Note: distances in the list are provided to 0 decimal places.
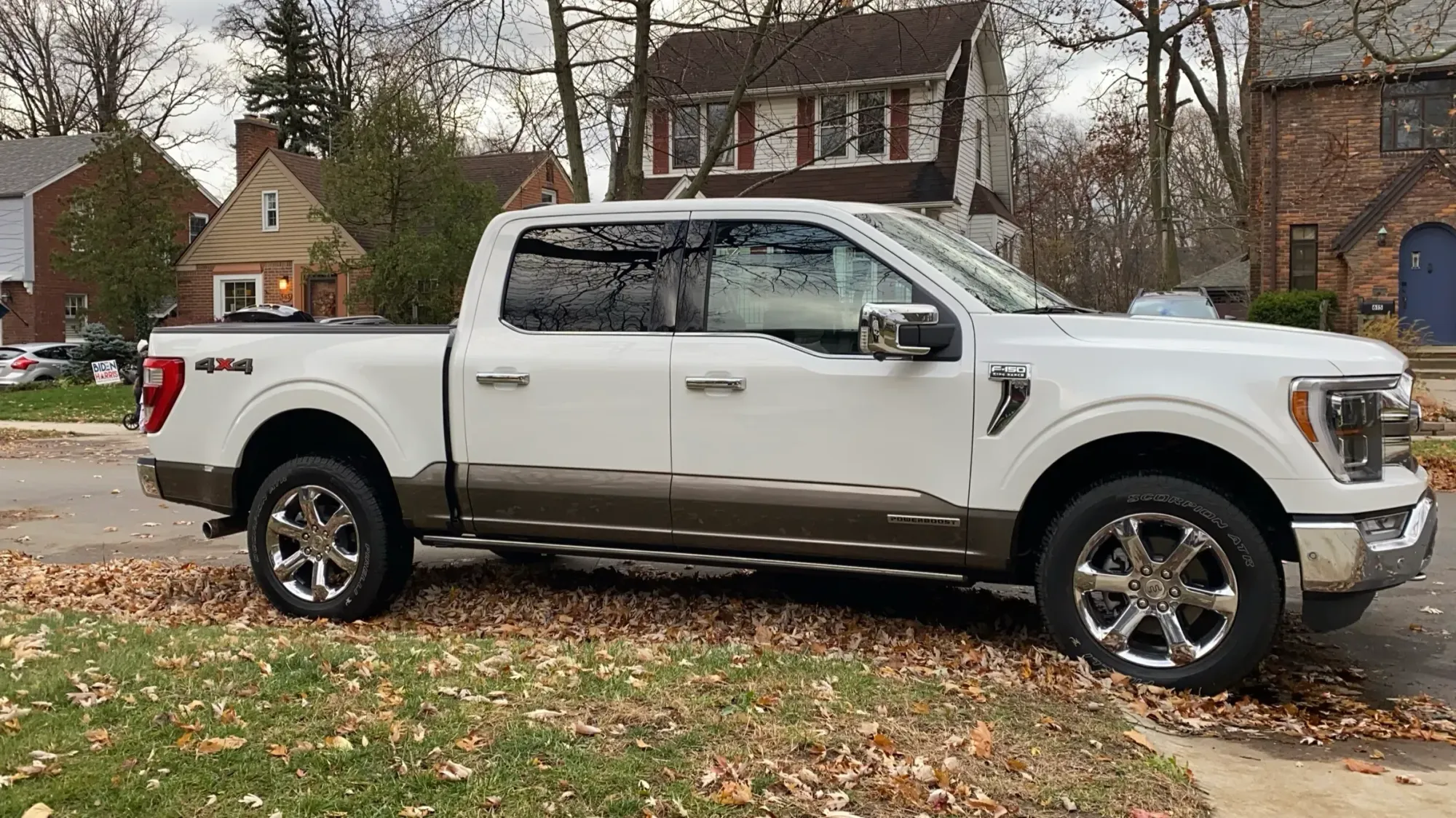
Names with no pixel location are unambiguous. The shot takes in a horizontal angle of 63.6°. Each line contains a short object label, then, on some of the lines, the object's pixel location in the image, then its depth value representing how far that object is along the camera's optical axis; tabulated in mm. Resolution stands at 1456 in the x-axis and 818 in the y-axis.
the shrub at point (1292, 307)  22641
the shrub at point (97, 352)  29719
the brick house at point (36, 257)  39188
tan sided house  33156
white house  22828
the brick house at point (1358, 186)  22906
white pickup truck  4418
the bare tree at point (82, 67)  53125
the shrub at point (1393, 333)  19125
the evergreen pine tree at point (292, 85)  49844
